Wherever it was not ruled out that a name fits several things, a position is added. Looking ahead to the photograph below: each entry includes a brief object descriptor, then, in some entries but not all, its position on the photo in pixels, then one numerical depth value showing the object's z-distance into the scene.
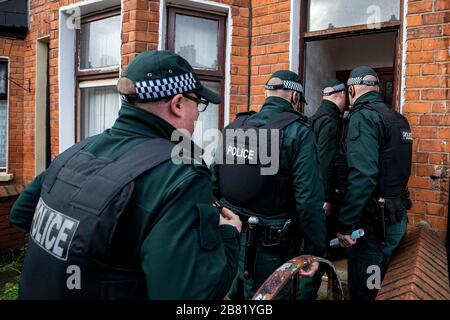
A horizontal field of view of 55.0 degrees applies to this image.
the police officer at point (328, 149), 3.10
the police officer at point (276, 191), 2.60
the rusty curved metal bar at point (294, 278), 1.54
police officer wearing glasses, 1.25
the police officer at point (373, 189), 2.74
